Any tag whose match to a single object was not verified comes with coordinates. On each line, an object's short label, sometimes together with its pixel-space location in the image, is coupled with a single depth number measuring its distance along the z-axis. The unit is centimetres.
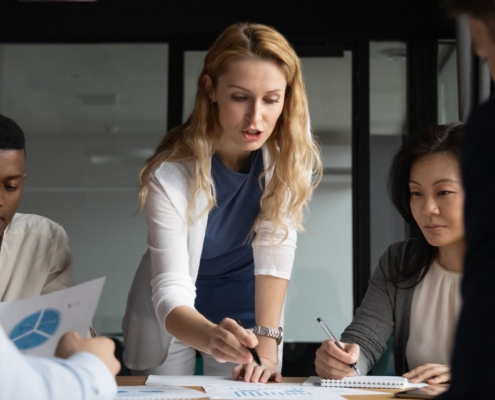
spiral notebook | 147
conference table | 133
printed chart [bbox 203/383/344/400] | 127
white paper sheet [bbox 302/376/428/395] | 150
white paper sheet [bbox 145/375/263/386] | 145
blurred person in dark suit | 71
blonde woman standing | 177
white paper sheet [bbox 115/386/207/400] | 122
